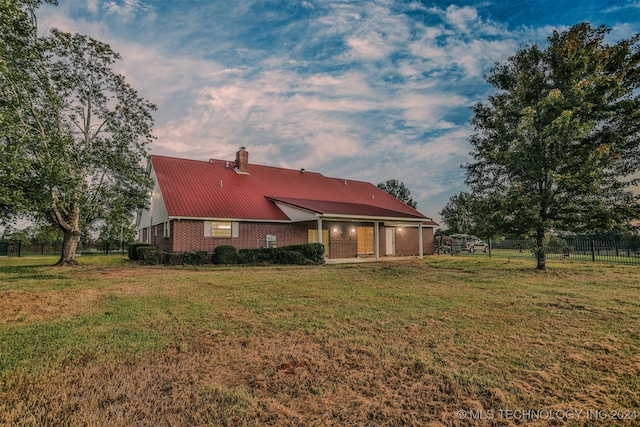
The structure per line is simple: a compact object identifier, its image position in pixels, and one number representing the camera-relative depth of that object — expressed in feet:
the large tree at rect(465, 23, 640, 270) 42.57
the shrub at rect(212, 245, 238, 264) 55.16
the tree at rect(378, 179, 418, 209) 149.86
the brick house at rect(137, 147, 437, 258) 60.90
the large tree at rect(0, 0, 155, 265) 41.65
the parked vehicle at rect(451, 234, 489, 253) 107.55
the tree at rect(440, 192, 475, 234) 173.47
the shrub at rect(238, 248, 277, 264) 55.93
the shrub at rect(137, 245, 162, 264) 54.75
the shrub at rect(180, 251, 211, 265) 53.31
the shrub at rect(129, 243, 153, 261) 65.35
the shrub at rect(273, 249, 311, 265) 55.53
